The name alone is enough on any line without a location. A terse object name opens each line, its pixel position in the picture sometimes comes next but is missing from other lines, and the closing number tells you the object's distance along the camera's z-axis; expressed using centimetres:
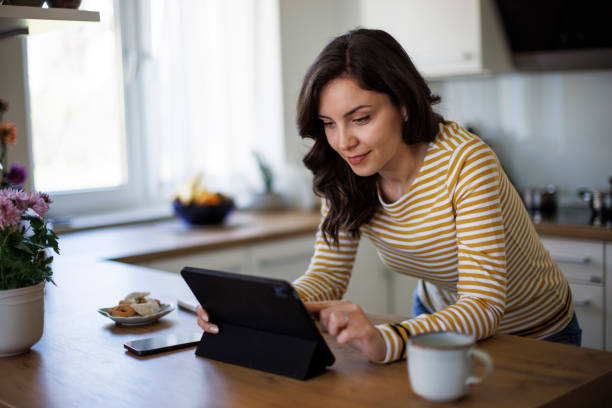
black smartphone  128
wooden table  103
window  333
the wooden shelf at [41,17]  166
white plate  146
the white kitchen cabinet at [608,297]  267
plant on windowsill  374
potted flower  125
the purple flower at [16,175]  216
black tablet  112
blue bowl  319
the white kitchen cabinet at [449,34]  320
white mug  97
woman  127
